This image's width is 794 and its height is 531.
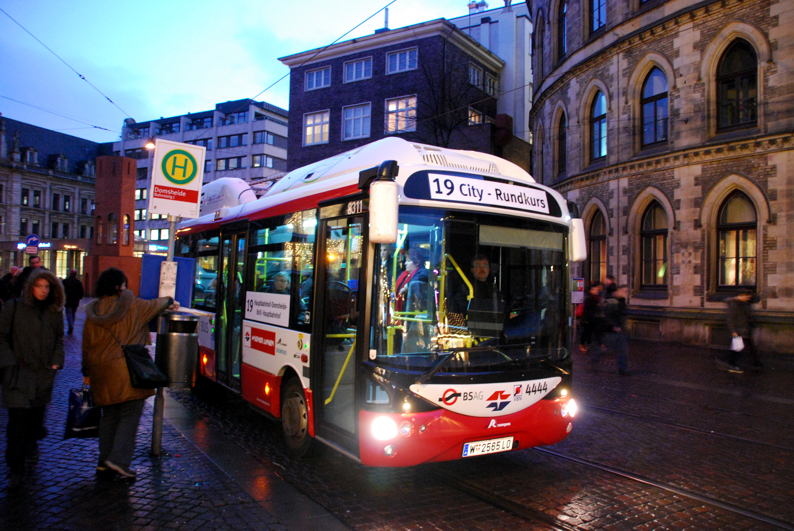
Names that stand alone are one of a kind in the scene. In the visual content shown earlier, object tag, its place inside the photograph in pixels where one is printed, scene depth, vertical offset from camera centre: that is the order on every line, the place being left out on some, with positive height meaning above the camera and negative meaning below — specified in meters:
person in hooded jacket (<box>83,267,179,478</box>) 4.95 -0.76
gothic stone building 15.34 +3.98
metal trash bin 5.93 -0.71
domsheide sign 7.03 +1.21
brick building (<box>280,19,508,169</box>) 31.25 +10.94
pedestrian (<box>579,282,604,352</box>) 13.98 -0.69
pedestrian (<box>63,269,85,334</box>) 16.47 -0.44
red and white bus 4.68 -0.22
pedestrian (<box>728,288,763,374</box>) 12.09 -0.53
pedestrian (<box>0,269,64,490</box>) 4.90 -0.70
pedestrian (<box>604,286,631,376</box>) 11.97 -0.75
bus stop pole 5.79 -1.43
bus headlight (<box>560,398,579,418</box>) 5.37 -1.11
